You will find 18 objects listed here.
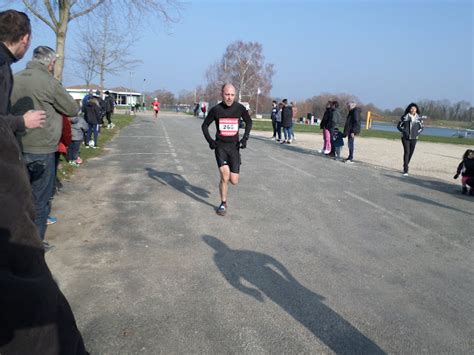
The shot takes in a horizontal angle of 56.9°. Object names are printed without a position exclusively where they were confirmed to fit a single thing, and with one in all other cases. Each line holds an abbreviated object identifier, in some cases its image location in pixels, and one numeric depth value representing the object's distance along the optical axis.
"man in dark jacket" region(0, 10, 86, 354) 1.67
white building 95.69
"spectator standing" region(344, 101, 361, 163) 14.30
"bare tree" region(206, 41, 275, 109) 75.12
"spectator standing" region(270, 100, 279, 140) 22.85
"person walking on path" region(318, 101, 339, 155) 16.06
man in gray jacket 4.42
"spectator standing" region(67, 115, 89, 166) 10.54
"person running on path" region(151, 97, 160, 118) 44.06
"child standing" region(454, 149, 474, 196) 9.61
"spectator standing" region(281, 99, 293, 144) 20.00
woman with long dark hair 12.11
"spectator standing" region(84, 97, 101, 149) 14.48
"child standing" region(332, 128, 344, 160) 15.54
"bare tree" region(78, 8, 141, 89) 31.77
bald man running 7.14
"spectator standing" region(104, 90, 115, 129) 23.58
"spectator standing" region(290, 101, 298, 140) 20.20
